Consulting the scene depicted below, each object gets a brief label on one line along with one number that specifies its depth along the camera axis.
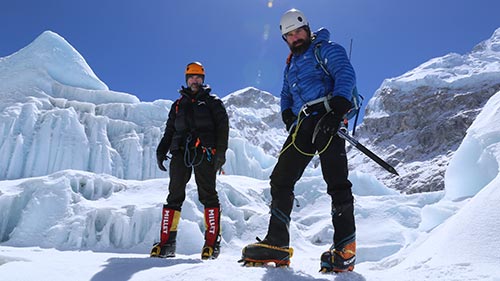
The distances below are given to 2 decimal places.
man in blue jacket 2.99
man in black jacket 4.61
